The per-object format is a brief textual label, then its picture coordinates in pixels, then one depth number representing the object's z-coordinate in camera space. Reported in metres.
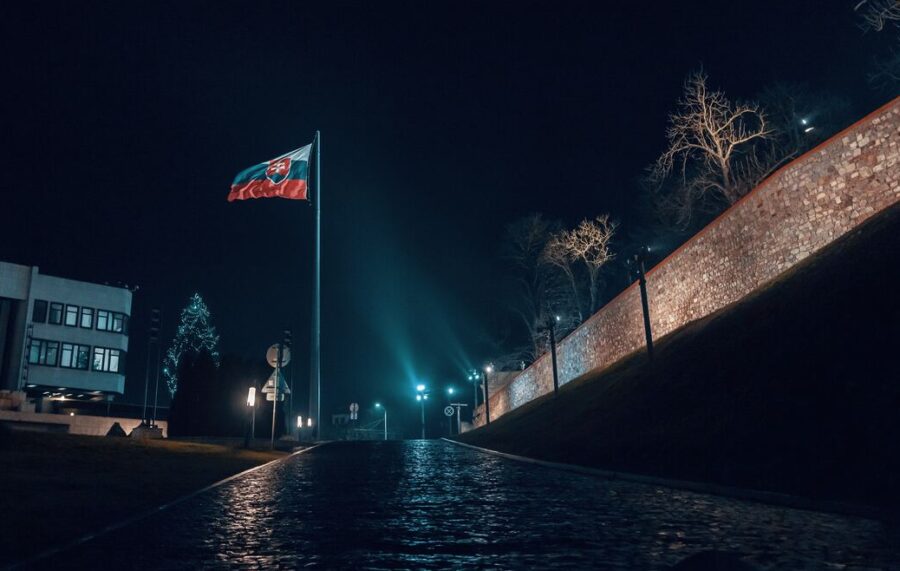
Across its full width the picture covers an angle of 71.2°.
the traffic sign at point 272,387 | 21.44
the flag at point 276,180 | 32.66
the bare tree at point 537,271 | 45.28
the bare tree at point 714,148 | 30.34
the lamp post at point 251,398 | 23.00
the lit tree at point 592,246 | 41.03
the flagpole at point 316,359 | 33.12
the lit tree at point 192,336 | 66.50
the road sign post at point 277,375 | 21.29
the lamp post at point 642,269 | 20.67
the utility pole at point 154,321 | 33.72
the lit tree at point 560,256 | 42.84
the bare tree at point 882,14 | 20.72
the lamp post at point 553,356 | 31.30
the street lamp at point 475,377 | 59.97
